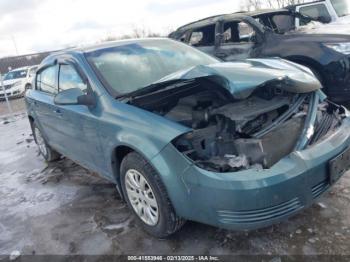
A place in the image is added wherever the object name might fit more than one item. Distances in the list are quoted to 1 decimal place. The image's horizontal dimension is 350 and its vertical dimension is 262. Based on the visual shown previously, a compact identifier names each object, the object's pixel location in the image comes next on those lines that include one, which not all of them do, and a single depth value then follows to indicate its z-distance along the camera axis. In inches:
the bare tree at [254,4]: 1260.7
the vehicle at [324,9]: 357.7
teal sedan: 96.8
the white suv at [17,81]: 637.0
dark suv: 203.5
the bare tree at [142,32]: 1542.8
